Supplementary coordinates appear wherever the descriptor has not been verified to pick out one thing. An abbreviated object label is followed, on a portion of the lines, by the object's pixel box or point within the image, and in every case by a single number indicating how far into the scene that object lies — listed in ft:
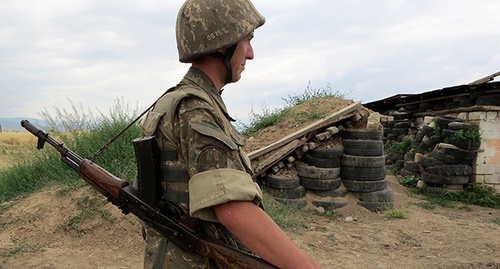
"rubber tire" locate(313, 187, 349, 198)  22.99
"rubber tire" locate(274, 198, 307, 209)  21.89
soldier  3.99
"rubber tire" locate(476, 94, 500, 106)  28.96
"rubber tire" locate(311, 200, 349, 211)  22.56
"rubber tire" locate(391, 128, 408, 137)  40.88
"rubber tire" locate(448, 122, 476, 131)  28.86
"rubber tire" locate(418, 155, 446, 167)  29.94
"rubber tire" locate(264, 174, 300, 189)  22.08
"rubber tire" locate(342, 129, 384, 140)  23.40
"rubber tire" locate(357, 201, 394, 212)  23.17
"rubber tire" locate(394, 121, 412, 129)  40.11
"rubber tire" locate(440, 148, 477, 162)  28.43
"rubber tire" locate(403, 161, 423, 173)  32.91
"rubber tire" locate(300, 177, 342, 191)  22.76
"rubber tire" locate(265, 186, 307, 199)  22.04
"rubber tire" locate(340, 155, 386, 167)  23.11
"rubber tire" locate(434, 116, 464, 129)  30.58
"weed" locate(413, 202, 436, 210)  26.04
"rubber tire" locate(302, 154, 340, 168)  22.98
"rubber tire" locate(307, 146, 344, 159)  22.94
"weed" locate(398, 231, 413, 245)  18.92
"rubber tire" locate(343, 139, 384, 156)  23.16
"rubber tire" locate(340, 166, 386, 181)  23.24
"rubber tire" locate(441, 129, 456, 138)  29.58
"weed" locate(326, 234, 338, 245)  18.27
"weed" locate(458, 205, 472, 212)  26.34
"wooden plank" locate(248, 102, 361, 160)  22.29
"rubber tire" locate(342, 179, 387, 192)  23.24
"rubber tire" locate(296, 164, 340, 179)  22.72
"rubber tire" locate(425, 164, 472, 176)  28.55
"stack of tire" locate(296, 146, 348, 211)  22.72
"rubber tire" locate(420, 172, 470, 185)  28.86
